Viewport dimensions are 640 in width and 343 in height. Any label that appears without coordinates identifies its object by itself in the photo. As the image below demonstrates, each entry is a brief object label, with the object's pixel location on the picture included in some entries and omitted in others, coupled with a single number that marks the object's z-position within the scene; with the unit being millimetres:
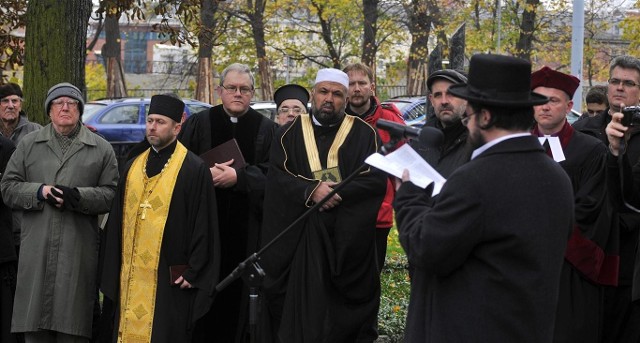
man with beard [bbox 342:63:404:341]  8320
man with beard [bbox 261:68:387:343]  7195
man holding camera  7066
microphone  4582
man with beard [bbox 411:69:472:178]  5844
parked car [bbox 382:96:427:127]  25008
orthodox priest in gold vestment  7230
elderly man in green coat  7422
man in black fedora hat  4387
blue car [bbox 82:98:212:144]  22781
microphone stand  5586
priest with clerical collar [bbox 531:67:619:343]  6510
